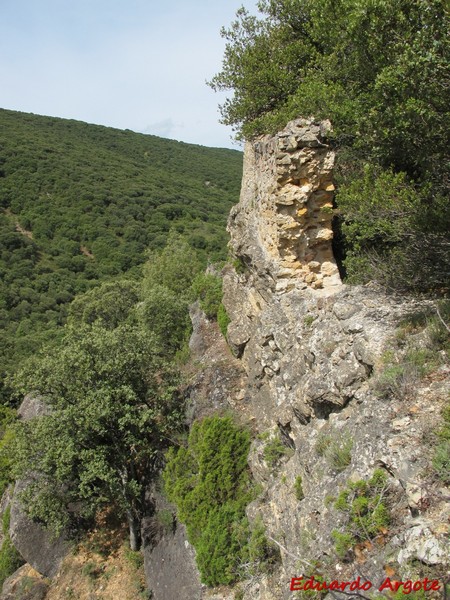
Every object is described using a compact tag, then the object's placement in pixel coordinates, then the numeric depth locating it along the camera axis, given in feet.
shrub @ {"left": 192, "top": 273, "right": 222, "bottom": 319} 54.80
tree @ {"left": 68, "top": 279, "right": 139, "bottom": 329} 91.71
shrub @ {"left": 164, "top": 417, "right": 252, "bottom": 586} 31.04
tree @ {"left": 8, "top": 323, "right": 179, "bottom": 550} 42.32
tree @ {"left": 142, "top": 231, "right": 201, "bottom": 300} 92.68
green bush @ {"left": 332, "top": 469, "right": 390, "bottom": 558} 15.42
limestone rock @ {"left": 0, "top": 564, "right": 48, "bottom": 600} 44.90
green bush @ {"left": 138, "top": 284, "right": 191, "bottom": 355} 67.26
